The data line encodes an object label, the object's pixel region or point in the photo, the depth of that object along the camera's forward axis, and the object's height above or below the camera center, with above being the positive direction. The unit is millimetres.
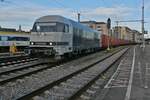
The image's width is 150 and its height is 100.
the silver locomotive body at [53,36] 21453 -2
